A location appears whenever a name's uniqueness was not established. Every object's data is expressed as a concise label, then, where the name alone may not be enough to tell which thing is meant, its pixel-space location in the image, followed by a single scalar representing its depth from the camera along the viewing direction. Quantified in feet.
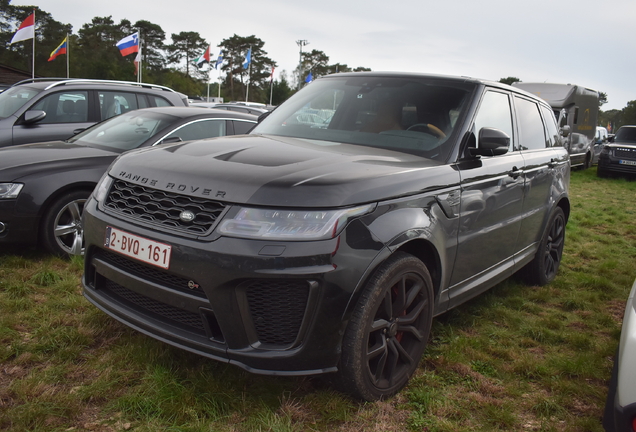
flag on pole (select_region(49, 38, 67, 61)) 94.44
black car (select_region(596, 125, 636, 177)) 53.21
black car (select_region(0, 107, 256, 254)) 14.55
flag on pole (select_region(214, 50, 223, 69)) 141.55
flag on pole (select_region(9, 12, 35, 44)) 63.41
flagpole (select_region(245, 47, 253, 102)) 244.79
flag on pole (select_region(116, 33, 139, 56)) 74.10
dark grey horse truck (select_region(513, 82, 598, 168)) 53.72
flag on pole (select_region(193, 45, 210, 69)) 131.18
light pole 228.43
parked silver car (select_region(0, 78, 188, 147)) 22.27
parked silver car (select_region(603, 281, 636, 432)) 6.43
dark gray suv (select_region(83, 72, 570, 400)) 7.70
